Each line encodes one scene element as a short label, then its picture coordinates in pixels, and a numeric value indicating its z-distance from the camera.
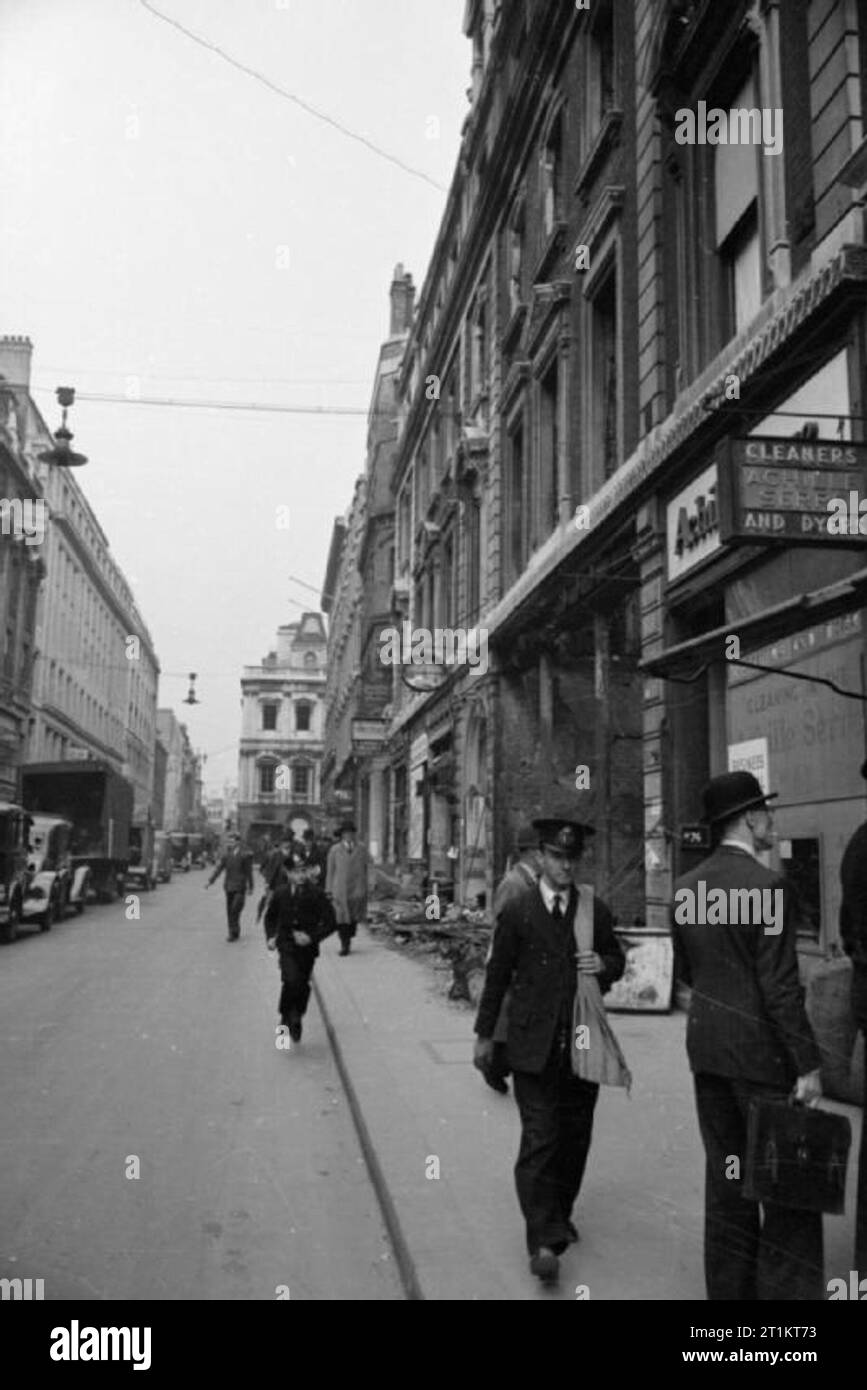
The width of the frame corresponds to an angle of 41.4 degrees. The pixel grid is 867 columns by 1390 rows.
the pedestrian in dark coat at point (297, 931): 9.38
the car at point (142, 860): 39.06
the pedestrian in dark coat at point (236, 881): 19.80
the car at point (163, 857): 51.13
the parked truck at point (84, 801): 30.08
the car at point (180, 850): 72.81
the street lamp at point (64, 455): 26.66
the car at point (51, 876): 20.69
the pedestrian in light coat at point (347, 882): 16.77
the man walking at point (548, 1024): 4.35
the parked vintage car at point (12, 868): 18.08
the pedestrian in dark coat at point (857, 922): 3.92
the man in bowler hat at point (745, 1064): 3.57
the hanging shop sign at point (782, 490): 6.71
